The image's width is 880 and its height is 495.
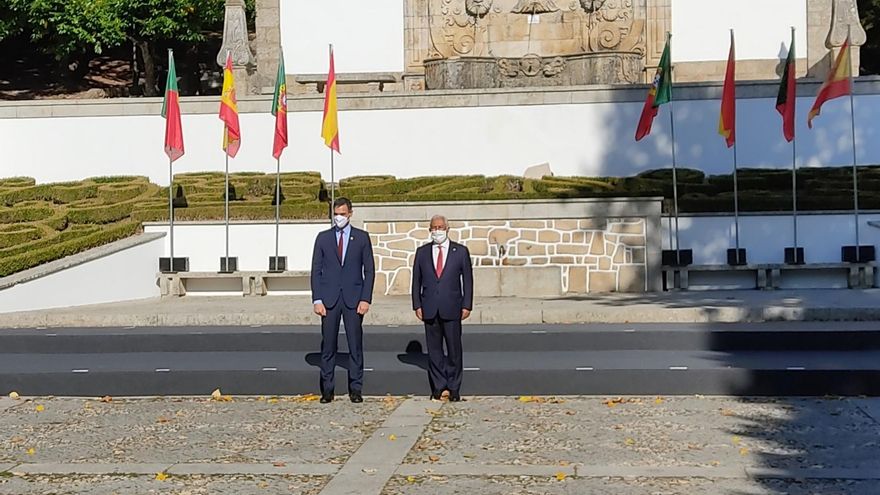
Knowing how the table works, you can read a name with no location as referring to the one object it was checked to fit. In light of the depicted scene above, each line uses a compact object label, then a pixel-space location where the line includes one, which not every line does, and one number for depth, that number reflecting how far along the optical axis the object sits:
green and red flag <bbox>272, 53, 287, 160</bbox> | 21.33
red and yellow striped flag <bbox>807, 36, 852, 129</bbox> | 19.61
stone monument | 27.64
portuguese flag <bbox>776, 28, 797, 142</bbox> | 20.22
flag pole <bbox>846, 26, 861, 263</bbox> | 19.31
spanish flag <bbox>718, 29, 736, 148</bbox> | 20.53
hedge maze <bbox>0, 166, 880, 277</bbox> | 19.83
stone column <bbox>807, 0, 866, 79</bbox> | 26.78
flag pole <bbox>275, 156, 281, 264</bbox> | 20.25
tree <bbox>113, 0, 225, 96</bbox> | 36.62
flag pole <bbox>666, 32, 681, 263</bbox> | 19.58
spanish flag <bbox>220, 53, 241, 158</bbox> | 21.06
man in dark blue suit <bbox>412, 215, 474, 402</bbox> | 11.53
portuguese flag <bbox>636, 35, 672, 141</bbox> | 21.20
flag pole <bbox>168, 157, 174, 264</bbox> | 20.21
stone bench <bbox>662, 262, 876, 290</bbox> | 18.69
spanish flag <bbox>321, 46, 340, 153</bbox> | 20.73
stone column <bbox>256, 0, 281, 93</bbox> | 29.61
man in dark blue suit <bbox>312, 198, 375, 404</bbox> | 11.49
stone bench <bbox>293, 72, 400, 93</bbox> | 28.84
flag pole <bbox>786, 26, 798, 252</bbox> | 19.66
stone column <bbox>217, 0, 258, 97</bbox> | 28.20
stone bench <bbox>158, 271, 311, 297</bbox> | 19.36
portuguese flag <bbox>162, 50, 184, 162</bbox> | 21.27
